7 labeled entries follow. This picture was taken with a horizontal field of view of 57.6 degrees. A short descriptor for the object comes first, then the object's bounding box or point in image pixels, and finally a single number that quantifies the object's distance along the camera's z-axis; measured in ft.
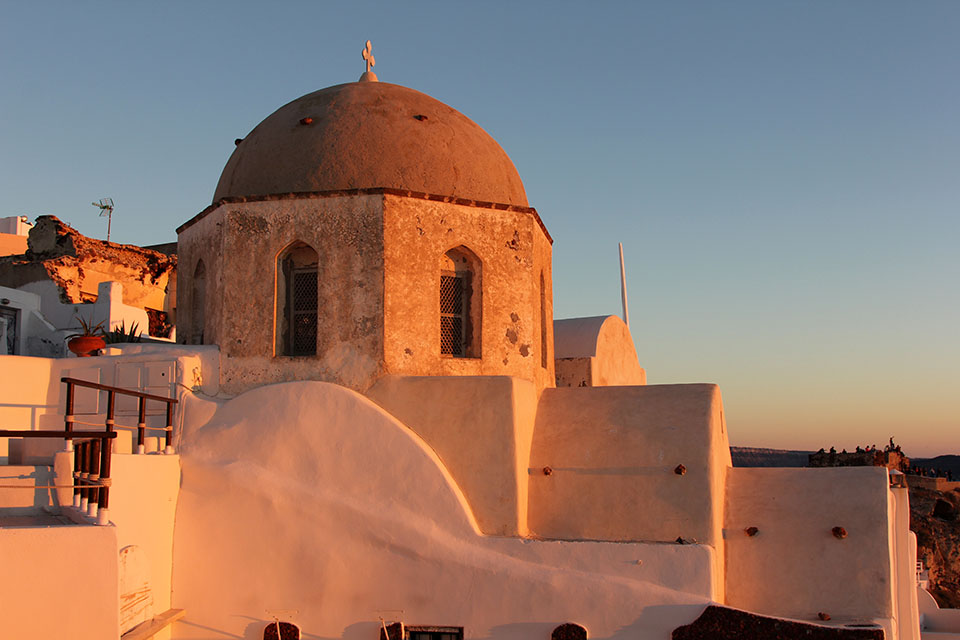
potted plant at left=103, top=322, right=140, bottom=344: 39.99
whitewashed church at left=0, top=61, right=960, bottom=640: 26.89
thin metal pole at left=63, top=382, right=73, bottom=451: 22.18
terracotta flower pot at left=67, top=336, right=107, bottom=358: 33.22
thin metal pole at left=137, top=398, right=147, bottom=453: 26.68
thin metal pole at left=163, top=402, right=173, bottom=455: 29.85
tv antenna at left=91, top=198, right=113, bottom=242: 76.23
